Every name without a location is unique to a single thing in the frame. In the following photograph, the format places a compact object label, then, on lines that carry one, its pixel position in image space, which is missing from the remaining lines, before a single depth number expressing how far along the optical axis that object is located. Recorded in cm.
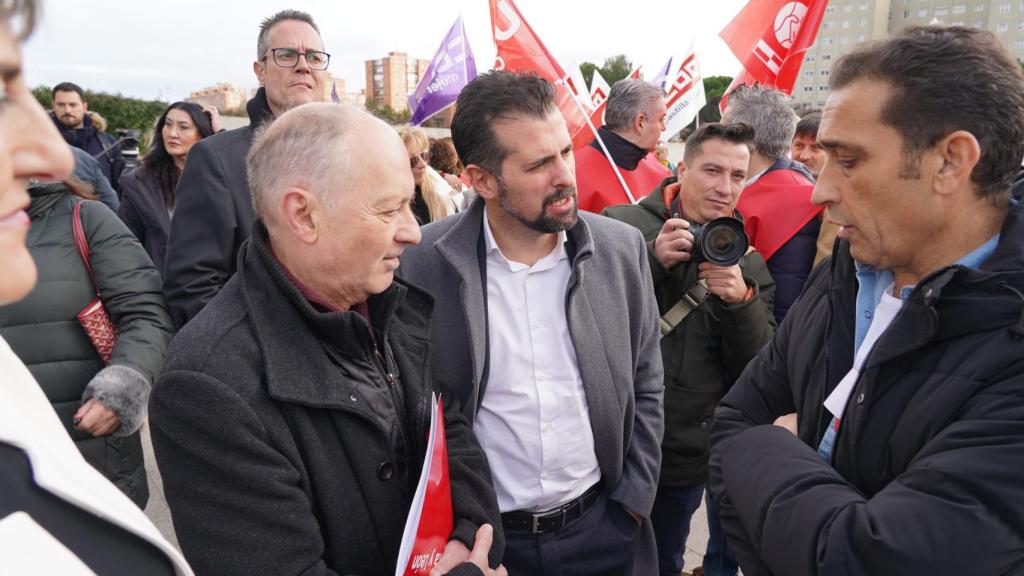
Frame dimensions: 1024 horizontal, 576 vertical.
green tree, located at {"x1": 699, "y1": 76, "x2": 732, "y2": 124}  6627
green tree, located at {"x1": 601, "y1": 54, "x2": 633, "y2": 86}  6637
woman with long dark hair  381
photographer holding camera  247
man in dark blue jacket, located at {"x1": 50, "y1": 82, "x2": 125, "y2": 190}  680
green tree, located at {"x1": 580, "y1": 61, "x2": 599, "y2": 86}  6788
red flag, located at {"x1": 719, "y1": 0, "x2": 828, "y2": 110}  508
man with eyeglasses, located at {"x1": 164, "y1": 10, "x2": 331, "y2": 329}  241
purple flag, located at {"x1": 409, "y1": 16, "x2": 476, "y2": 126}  806
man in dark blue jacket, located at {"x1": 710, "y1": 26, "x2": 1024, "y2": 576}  109
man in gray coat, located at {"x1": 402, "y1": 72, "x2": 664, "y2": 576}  201
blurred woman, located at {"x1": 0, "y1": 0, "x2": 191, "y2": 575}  65
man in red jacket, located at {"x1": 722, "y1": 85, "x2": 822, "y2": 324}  310
